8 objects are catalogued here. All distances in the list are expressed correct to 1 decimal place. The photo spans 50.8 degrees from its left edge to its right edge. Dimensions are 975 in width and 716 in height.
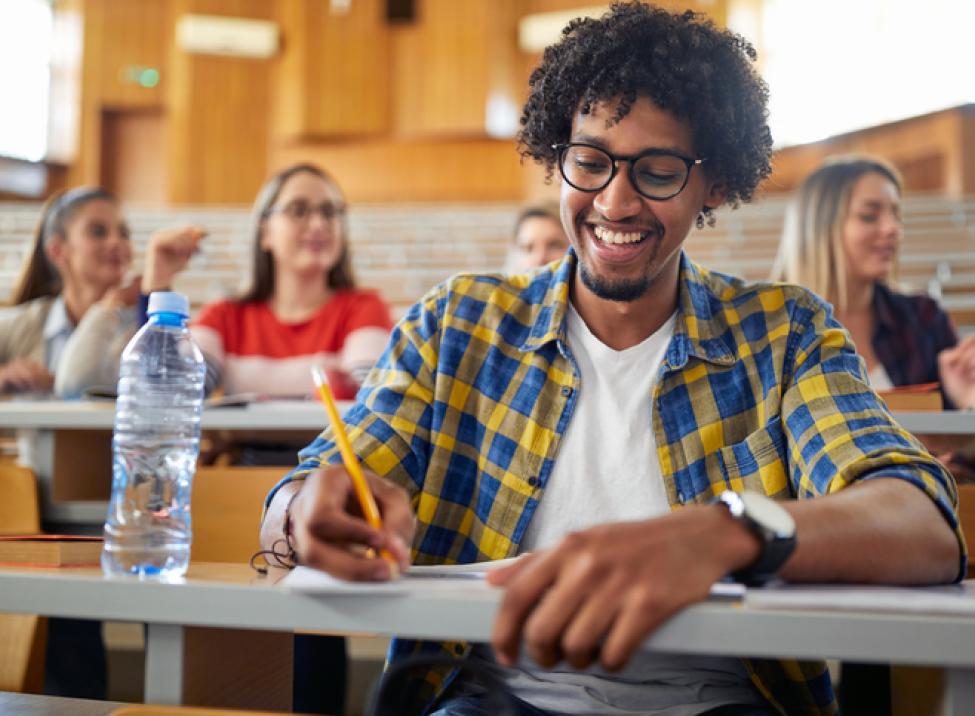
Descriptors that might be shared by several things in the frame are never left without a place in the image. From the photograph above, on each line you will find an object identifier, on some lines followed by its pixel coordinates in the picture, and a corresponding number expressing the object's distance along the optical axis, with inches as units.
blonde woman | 94.3
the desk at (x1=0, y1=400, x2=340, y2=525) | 66.8
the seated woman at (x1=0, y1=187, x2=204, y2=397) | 90.2
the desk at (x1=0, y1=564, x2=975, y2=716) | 25.0
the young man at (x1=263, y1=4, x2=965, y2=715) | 39.2
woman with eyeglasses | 99.7
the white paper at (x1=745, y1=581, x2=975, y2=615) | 26.6
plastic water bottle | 35.1
